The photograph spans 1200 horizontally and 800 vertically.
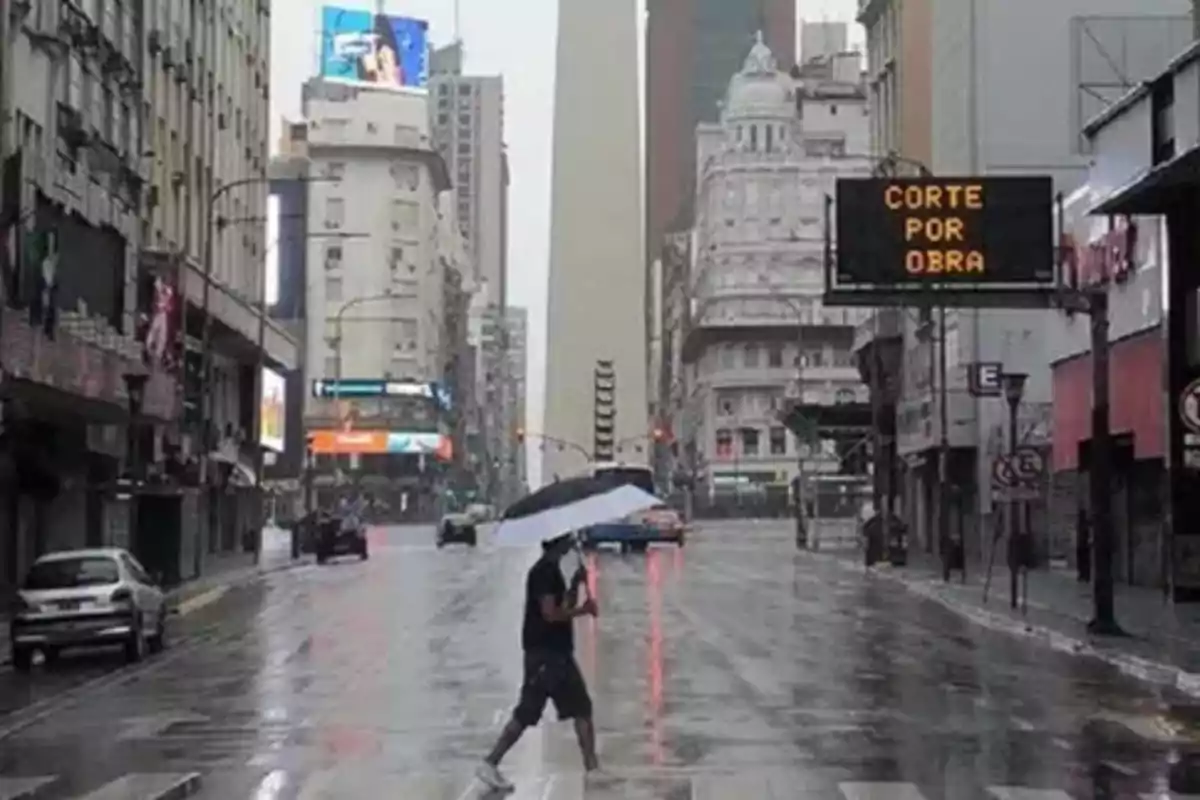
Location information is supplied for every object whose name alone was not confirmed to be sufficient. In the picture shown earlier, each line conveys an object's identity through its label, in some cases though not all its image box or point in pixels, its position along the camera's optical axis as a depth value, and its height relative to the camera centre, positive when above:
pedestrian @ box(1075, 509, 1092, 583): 51.12 -0.72
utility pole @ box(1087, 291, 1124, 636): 32.56 +0.68
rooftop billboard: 169.75 +38.52
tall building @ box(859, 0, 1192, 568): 64.12 +12.45
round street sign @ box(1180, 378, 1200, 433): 24.83 +1.35
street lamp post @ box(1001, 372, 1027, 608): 41.62 +0.24
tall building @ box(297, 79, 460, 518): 157.00 +16.77
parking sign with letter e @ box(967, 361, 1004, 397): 57.47 +3.92
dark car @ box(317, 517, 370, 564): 75.00 -0.92
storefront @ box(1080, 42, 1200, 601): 36.19 +5.09
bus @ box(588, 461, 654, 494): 80.50 +1.79
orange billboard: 154.50 +5.48
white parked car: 29.69 -1.34
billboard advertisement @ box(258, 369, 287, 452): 86.88 +4.47
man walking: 15.48 -1.06
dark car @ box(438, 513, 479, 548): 91.44 -0.67
